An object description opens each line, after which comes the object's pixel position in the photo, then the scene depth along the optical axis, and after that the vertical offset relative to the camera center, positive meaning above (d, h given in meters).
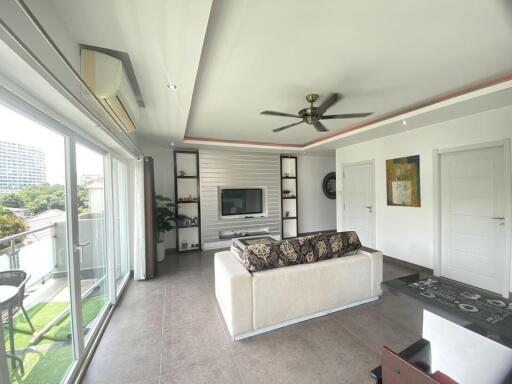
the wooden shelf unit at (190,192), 4.81 -0.04
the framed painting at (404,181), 3.50 +0.10
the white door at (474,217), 2.70 -0.43
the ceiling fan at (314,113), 2.46 +0.90
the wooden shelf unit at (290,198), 5.88 -0.26
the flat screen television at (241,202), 5.14 -0.31
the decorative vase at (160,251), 4.19 -1.21
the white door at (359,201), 4.36 -0.29
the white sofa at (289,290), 1.93 -1.02
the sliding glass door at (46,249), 1.12 -0.39
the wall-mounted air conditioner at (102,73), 1.48 +0.83
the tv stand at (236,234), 5.15 -1.11
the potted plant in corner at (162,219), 4.14 -0.58
